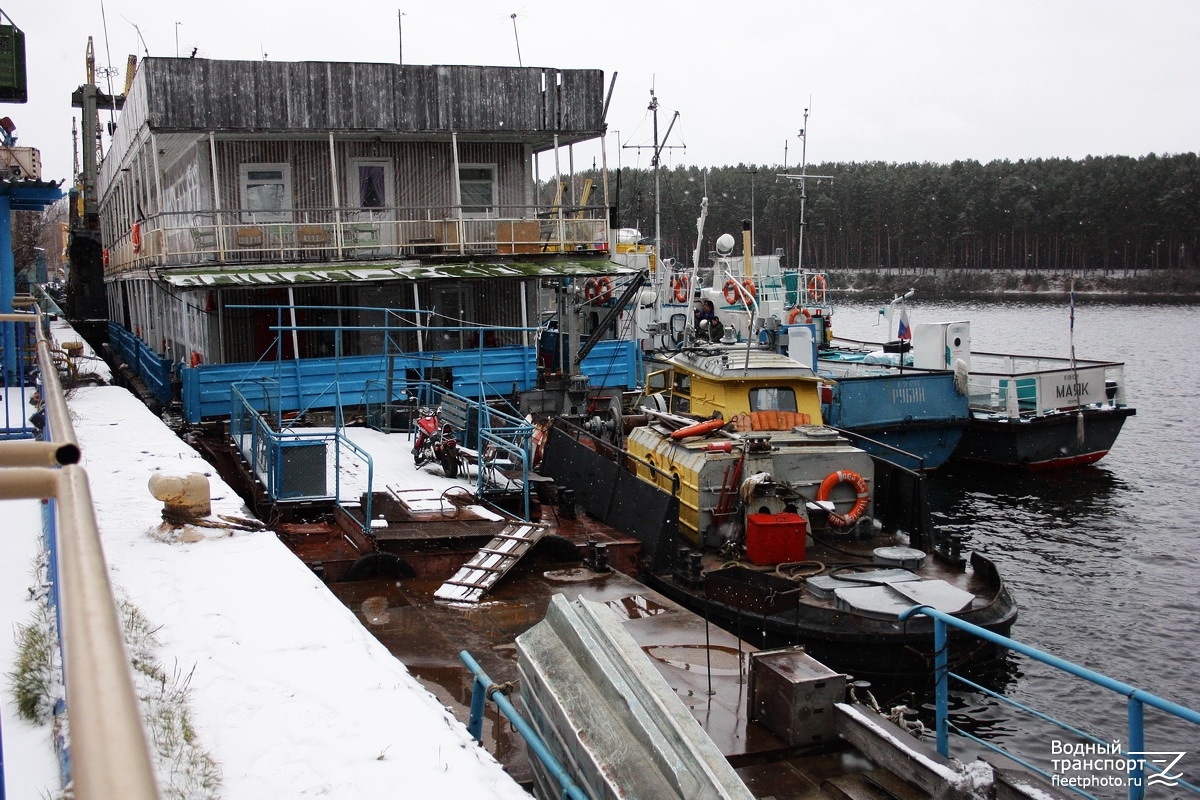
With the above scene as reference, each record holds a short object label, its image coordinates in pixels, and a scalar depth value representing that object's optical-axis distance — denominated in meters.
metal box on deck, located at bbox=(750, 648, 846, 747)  7.80
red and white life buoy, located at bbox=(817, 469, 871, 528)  14.47
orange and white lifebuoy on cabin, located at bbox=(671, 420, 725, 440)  15.05
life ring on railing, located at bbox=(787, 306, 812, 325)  34.44
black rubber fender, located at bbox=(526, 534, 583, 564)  12.99
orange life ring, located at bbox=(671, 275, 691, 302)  38.41
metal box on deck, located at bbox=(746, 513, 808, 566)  13.45
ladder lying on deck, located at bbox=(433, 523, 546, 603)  11.37
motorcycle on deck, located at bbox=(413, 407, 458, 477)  16.19
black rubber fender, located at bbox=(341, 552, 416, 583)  11.88
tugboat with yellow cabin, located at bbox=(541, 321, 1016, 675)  12.27
